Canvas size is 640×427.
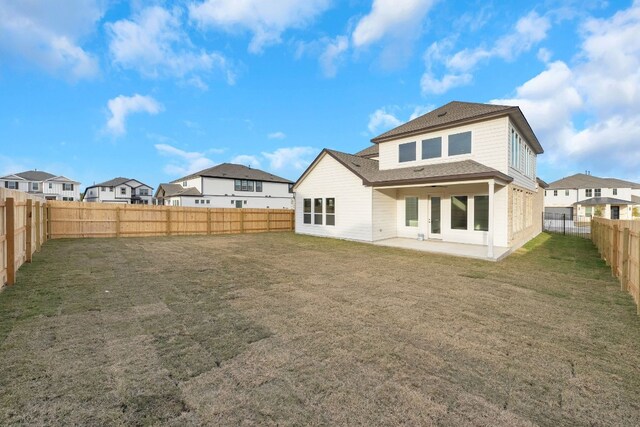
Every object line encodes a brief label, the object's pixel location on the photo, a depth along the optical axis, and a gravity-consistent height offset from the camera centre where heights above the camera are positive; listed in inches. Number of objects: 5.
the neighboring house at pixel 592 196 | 1434.1 +104.3
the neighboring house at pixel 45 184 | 1771.7 +190.5
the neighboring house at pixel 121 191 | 1936.5 +151.2
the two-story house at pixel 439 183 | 473.7 +57.6
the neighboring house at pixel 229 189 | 1418.6 +128.7
